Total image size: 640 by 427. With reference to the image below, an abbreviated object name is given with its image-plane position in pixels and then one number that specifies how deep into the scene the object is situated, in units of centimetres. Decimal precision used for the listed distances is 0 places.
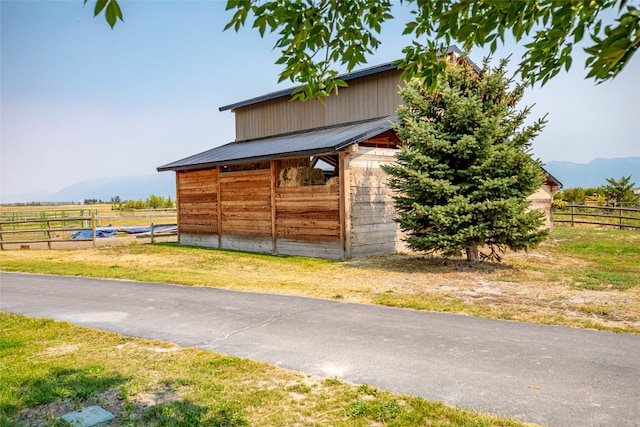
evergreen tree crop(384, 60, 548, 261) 1145
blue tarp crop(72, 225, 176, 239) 2369
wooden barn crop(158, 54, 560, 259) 1449
